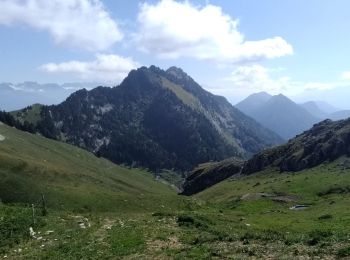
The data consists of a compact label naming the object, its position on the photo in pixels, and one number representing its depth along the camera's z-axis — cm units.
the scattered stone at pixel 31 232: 4191
